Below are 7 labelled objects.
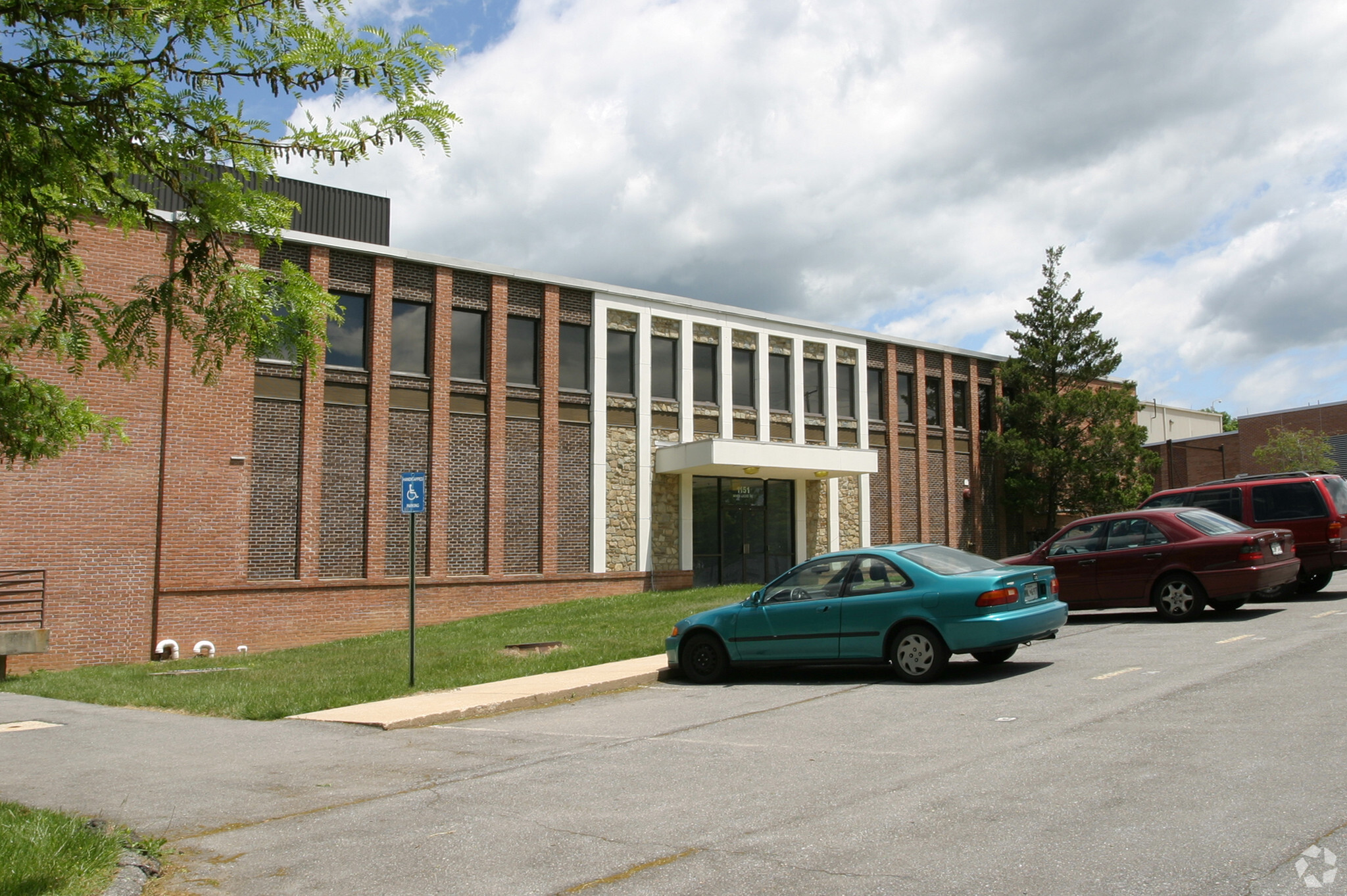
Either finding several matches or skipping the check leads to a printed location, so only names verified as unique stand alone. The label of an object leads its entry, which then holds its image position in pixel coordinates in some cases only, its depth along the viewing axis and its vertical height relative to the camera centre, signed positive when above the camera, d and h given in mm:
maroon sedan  13688 -88
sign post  12820 +756
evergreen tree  33812 +4293
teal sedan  10328 -625
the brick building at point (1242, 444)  47938 +5217
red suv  15648 +701
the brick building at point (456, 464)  20375 +2221
